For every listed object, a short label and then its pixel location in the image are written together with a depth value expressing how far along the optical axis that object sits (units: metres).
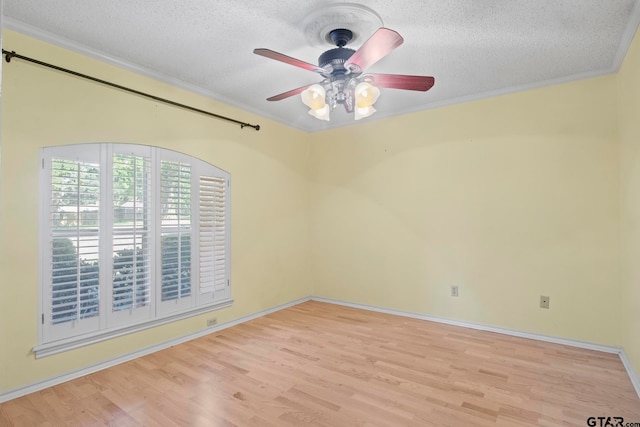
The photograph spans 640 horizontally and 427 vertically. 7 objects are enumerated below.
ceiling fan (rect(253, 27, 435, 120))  2.41
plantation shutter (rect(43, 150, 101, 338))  2.67
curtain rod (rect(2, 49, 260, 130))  2.50
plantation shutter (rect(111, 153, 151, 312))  3.00
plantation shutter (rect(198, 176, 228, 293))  3.66
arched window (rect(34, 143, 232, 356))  2.69
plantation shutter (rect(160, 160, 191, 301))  3.34
